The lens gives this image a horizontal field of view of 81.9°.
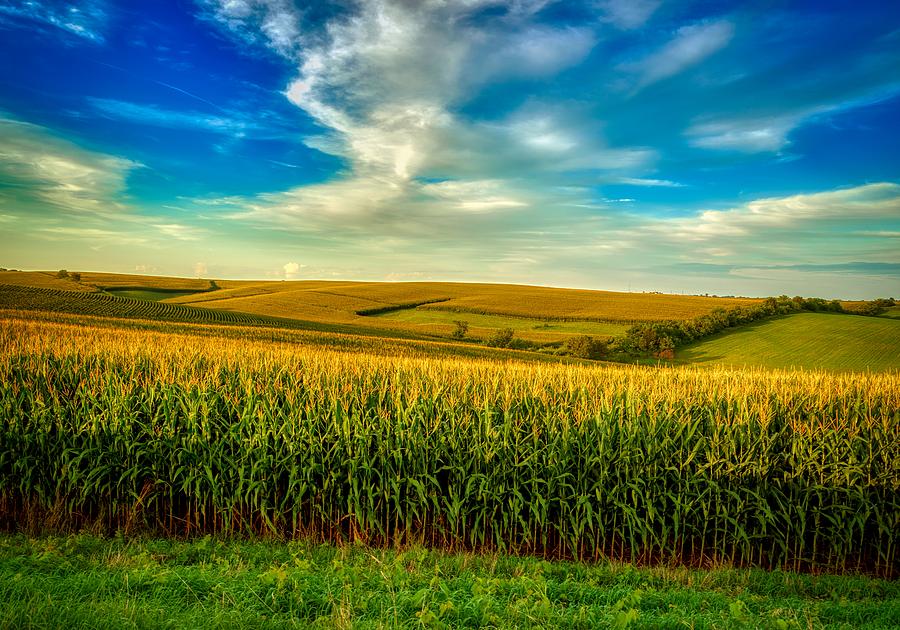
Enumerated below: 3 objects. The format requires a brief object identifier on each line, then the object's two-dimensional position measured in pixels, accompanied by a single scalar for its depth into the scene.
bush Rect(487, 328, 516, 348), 50.03
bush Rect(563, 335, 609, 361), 46.03
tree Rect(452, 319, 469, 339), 54.40
